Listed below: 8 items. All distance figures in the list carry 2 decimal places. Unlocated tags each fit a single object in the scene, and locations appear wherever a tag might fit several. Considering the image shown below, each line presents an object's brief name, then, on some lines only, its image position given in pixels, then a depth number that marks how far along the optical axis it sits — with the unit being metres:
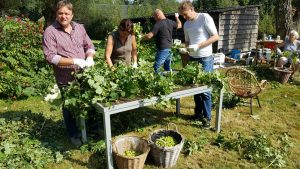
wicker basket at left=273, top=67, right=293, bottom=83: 7.92
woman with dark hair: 4.50
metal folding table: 3.49
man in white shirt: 4.55
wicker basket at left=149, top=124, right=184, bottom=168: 3.75
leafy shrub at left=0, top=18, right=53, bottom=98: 6.54
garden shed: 12.02
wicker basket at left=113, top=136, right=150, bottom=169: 3.60
